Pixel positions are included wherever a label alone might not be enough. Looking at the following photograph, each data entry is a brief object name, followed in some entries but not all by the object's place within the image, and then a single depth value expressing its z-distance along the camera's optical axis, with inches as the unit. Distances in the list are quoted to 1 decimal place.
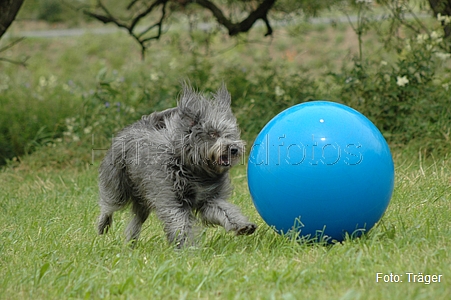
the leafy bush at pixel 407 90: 732.0
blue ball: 378.9
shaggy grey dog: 414.6
